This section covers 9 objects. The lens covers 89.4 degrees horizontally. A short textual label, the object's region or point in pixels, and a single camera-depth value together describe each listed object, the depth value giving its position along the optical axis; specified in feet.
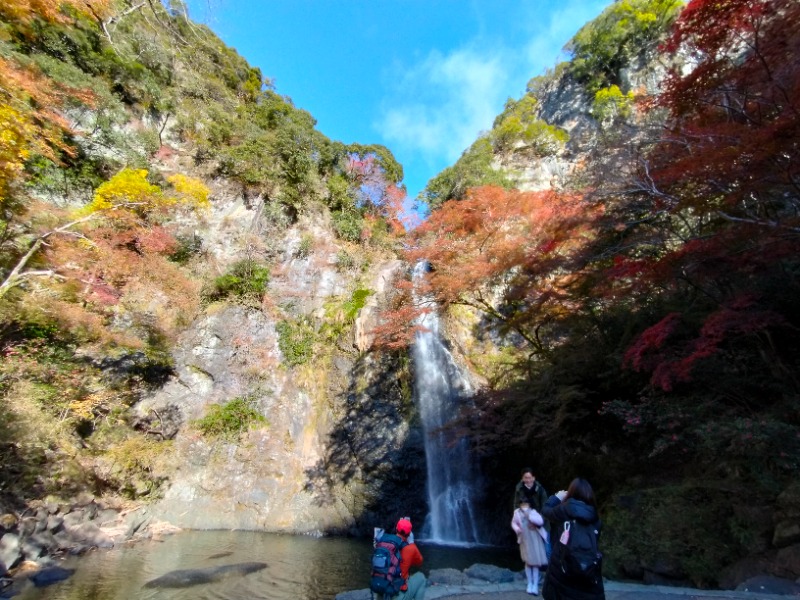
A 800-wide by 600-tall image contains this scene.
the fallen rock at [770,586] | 14.10
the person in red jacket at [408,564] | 11.37
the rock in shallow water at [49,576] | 21.26
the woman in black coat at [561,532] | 8.48
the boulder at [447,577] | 18.52
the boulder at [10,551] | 22.13
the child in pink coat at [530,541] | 14.47
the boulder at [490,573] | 18.83
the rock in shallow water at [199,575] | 22.12
